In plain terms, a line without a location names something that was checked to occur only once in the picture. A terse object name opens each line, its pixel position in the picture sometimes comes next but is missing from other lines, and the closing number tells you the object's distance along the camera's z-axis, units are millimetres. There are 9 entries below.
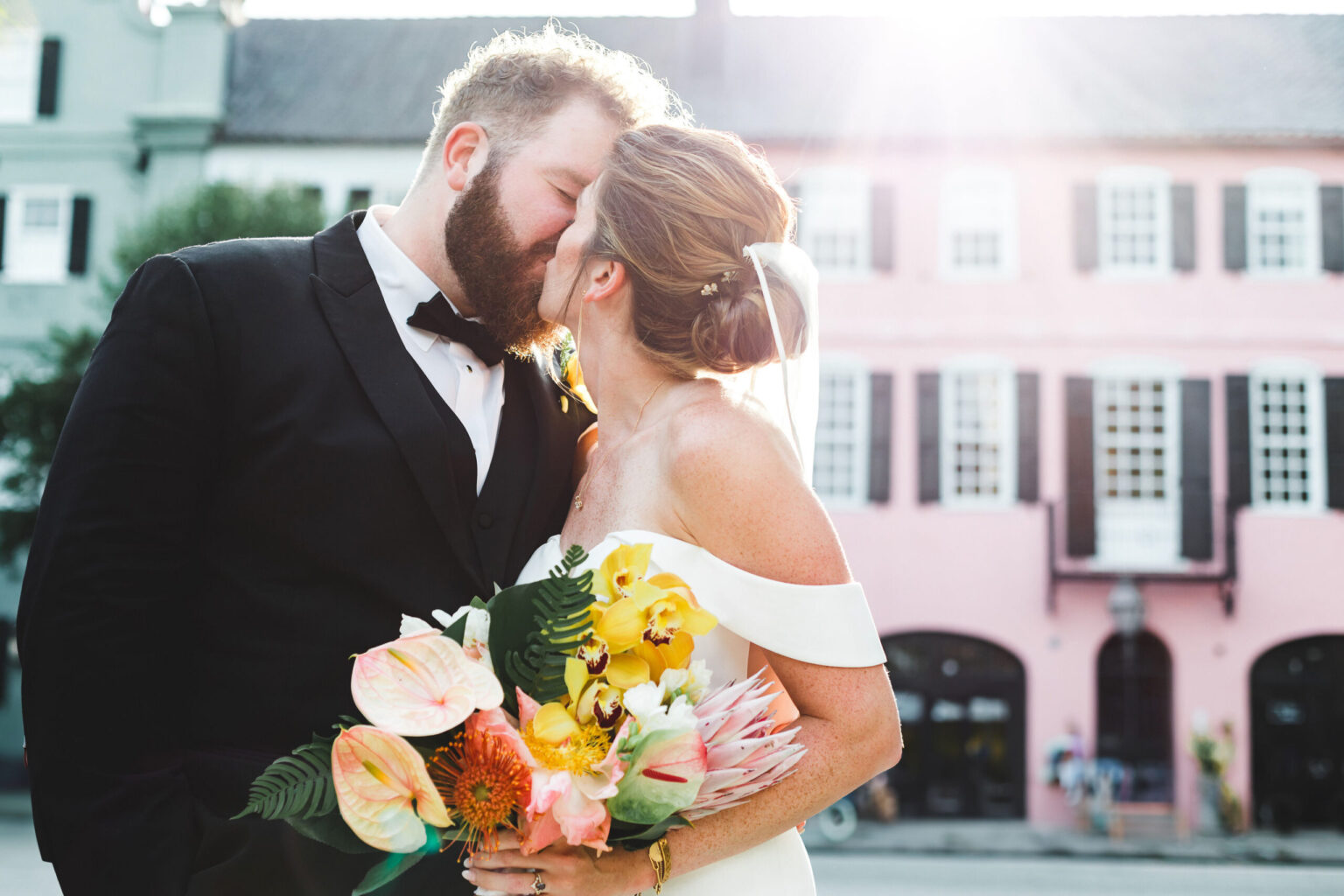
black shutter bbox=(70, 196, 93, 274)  19125
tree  16656
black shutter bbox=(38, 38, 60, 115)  19688
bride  2023
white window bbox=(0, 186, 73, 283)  19656
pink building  18031
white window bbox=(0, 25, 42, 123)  19875
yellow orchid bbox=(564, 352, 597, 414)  2902
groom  1903
